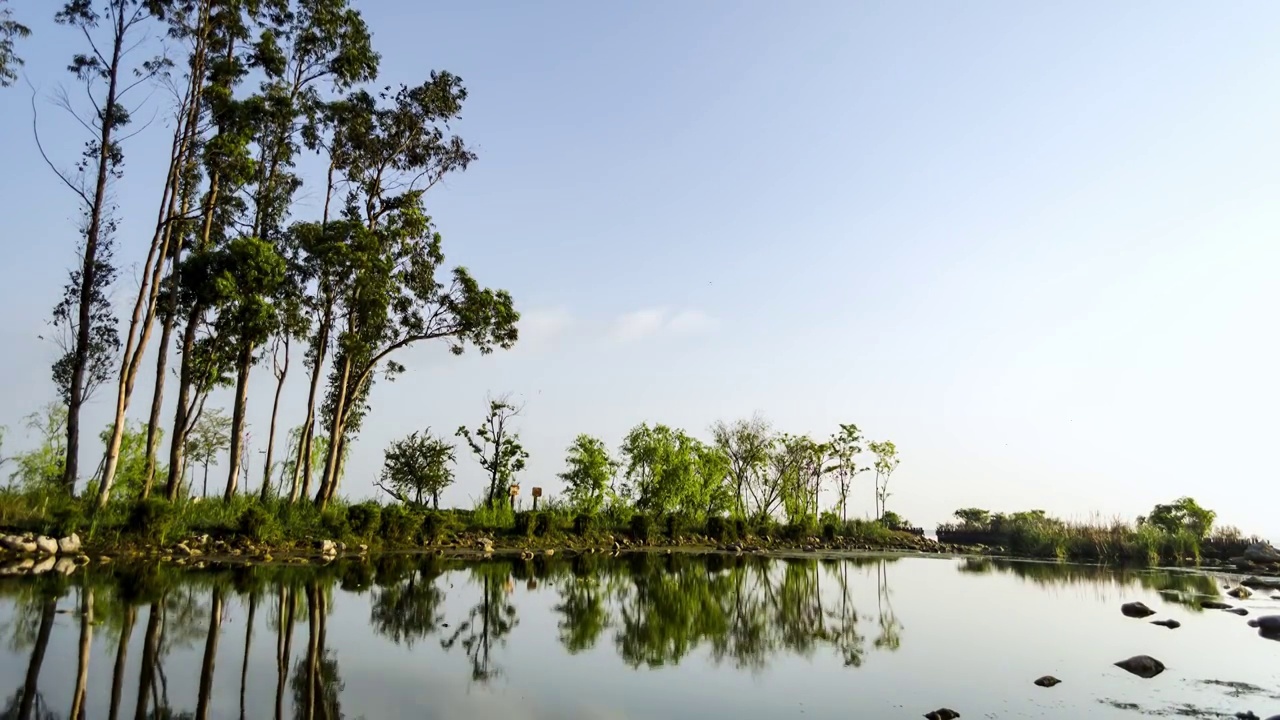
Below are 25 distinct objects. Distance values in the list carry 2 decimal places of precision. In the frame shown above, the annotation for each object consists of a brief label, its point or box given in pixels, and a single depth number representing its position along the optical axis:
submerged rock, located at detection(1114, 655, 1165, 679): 8.26
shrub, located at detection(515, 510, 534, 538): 24.79
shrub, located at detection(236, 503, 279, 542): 16.47
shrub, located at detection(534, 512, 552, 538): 25.35
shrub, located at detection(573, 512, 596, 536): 27.11
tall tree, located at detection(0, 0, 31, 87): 17.16
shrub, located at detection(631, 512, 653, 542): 29.42
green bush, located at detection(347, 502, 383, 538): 19.42
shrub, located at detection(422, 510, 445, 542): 21.70
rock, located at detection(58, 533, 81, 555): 13.44
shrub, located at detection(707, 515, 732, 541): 32.66
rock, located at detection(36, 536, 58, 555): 13.23
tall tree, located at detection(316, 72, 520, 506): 22.88
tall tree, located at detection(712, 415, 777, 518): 42.28
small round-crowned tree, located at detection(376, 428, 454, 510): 29.97
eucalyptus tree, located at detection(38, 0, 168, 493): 17.58
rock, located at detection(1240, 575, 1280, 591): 20.53
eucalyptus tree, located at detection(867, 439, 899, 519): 43.75
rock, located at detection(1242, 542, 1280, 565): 29.64
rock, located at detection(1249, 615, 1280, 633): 11.57
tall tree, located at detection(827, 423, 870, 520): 43.06
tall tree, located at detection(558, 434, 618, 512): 31.38
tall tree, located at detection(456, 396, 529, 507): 29.83
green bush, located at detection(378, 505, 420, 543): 20.25
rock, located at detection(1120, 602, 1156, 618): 13.46
